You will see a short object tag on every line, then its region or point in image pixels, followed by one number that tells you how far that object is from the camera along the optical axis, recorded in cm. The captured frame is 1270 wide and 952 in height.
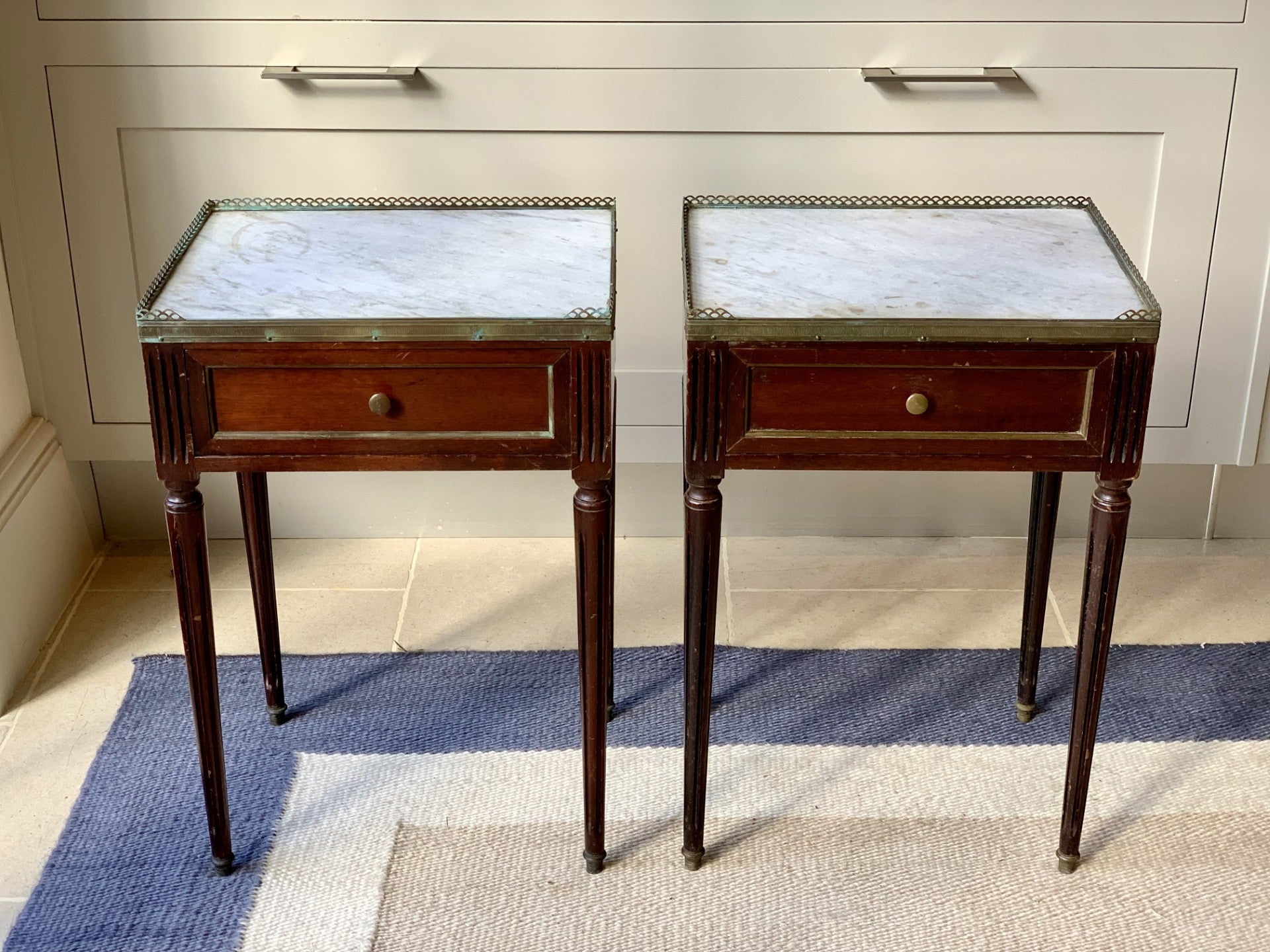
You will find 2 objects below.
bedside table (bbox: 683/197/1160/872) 136
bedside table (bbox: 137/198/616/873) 136
